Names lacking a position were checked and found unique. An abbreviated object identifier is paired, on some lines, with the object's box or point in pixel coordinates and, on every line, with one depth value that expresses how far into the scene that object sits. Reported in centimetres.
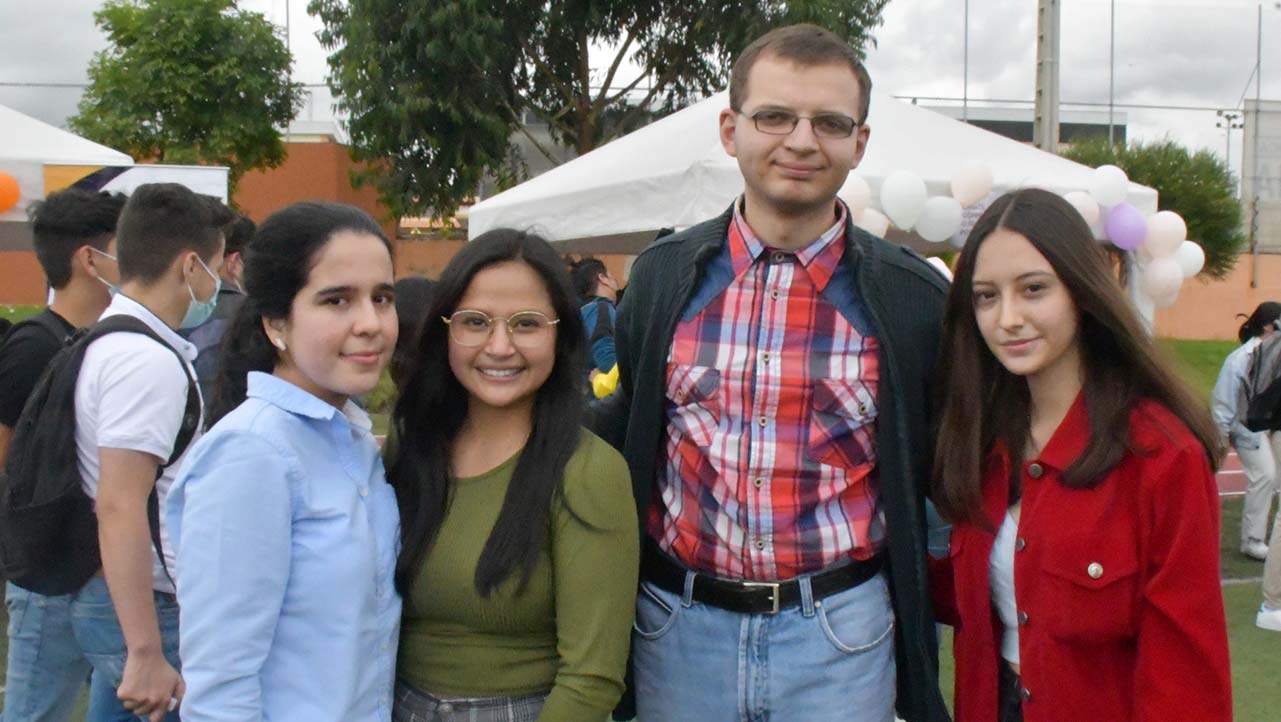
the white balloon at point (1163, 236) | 638
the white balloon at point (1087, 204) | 591
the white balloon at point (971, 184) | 583
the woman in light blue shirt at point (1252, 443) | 743
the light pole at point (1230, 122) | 2858
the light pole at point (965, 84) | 2994
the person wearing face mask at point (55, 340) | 288
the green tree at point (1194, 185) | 2455
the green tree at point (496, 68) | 1362
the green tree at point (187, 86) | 2178
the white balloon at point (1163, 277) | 635
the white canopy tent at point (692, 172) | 579
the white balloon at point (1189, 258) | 661
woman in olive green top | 190
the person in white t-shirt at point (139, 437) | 257
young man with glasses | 212
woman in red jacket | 196
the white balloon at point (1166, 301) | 654
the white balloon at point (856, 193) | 576
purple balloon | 623
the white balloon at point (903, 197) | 572
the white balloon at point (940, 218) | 574
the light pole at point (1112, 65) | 3077
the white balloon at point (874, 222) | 582
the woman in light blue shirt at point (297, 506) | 171
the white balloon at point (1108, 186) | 609
